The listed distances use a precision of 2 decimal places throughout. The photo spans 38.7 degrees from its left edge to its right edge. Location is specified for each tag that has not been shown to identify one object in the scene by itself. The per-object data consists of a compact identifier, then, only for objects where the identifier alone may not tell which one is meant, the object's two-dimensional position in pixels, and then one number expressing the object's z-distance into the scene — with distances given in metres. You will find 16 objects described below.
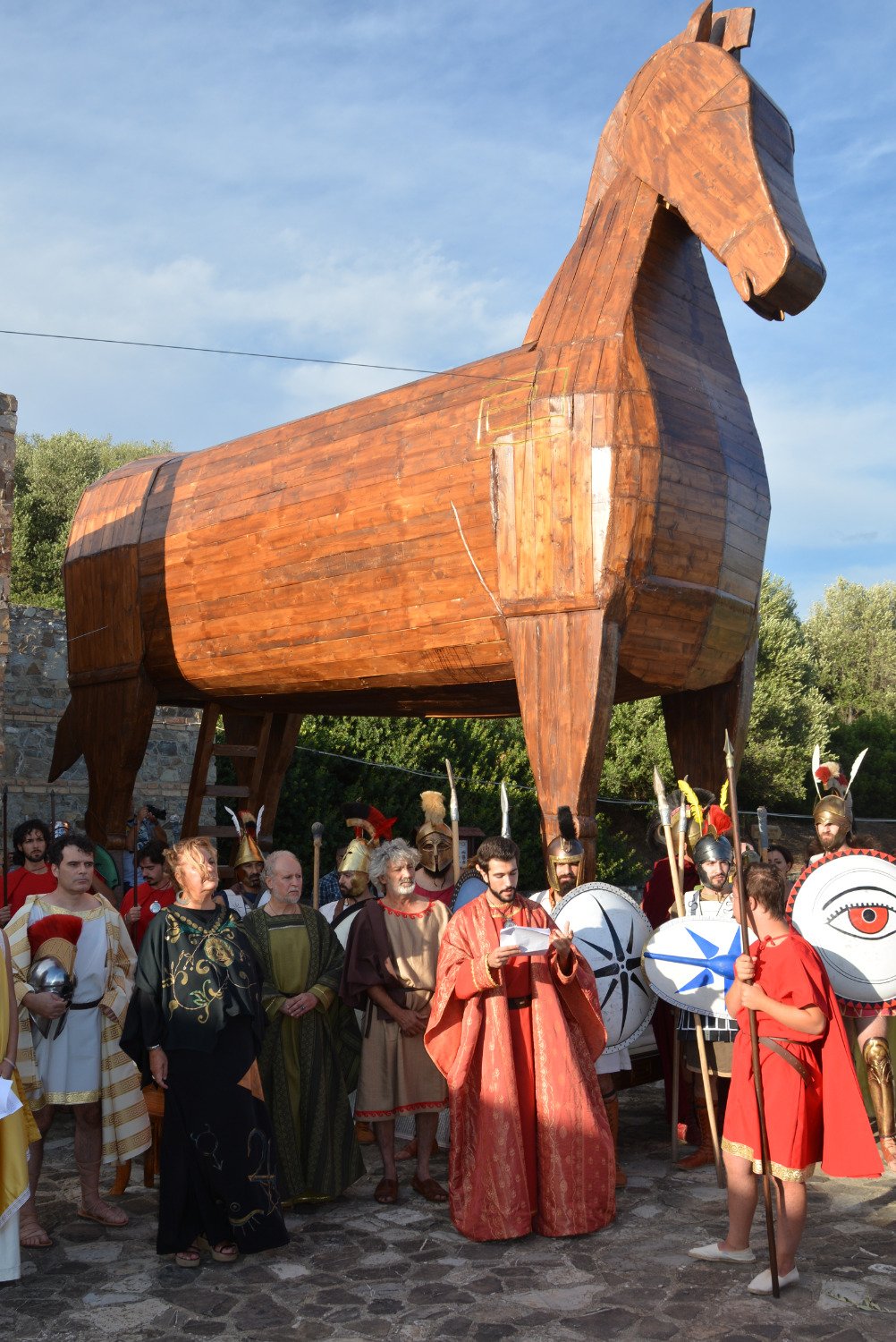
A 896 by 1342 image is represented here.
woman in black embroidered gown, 4.88
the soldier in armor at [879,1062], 5.91
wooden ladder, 10.45
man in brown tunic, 5.80
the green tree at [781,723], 27.14
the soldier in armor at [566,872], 6.02
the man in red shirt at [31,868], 7.14
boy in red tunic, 4.39
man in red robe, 5.07
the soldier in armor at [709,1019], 5.84
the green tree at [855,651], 34.97
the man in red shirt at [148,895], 7.12
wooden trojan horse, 6.85
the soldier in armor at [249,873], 8.23
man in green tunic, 5.62
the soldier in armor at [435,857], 7.34
